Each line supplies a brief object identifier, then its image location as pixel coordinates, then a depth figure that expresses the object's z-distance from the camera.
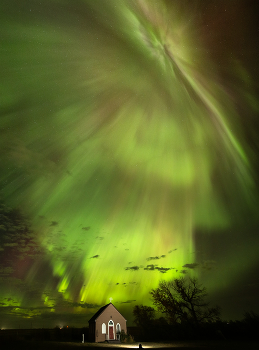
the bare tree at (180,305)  37.81
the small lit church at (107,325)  43.53
